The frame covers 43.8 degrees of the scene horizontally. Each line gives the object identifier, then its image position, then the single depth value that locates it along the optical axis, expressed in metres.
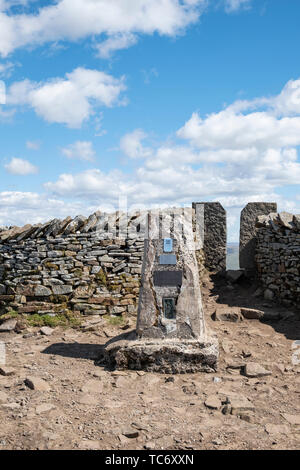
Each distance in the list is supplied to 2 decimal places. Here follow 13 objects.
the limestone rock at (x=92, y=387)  5.29
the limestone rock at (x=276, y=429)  4.22
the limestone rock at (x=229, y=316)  8.56
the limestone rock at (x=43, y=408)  4.58
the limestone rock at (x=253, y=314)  8.74
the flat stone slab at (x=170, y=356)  5.88
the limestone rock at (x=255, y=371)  5.81
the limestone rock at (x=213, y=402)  4.77
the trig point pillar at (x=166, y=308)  5.95
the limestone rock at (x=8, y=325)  8.27
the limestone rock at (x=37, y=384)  5.26
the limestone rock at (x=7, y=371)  5.80
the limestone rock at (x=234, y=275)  12.64
